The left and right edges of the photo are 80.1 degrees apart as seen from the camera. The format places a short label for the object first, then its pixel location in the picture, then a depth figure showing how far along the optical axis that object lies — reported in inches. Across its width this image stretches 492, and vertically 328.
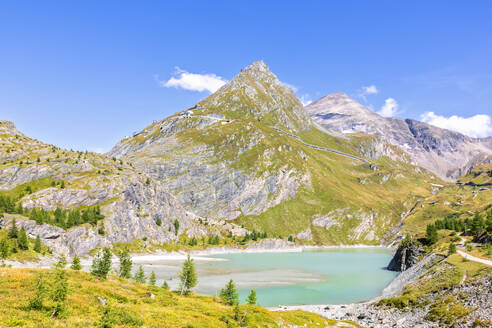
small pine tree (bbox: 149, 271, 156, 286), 2932.6
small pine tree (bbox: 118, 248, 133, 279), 3047.5
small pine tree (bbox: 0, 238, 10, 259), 3331.7
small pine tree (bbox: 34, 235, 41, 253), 4594.0
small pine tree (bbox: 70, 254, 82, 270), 2569.9
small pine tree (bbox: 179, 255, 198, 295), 2564.0
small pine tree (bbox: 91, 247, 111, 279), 2127.6
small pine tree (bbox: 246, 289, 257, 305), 2508.6
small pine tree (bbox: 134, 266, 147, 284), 3102.1
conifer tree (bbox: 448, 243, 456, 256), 3376.0
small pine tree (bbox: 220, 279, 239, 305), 2465.6
